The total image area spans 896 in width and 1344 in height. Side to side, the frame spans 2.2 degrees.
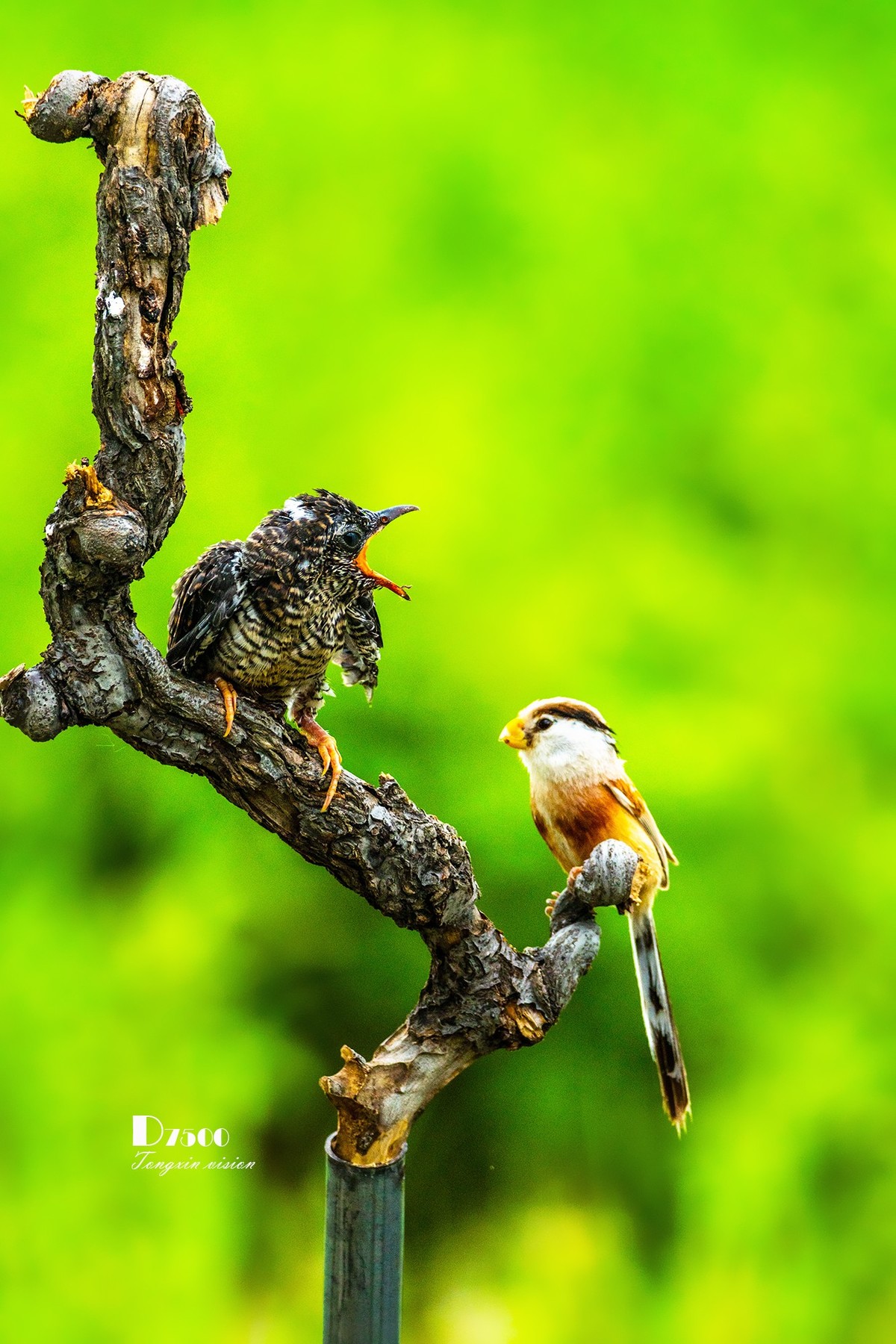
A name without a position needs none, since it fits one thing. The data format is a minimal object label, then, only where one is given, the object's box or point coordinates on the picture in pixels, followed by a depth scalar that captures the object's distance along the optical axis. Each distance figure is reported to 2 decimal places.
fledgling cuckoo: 7.85
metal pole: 7.88
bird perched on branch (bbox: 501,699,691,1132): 7.89
